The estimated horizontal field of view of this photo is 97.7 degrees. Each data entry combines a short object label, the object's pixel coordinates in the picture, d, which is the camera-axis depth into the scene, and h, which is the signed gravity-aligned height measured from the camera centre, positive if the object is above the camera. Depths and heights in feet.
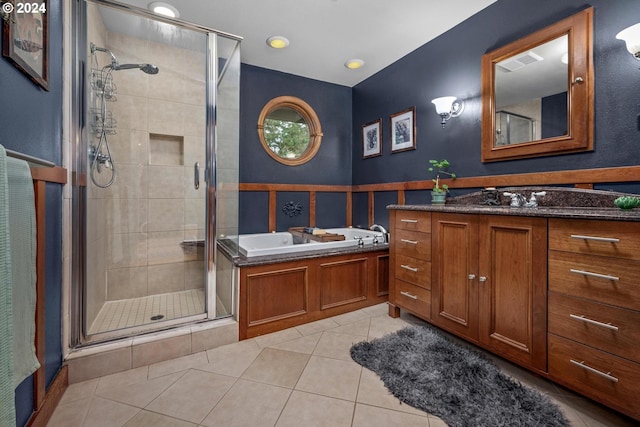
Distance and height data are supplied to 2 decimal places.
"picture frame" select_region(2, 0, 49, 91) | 3.12 +2.16
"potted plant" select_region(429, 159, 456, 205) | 8.05 +0.75
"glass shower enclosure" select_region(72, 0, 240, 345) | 6.06 +1.00
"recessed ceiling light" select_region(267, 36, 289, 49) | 8.80 +5.43
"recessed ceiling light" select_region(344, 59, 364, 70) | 10.27 +5.51
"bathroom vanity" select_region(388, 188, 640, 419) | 3.75 -1.26
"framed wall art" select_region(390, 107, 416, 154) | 9.68 +2.91
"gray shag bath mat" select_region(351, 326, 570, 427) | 4.21 -3.05
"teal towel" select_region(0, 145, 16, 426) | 2.17 -0.85
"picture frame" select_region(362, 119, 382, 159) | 11.13 +2.97
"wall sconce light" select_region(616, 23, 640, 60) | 4.62 +2.93
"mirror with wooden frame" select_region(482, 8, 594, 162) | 5.59 +2.66
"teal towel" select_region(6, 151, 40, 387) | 2.70 -0.55
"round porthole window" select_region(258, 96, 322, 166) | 11.07 +3.35
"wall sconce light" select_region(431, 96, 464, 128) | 7.98 +3.04
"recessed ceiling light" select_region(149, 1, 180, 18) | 7.18 +5.32
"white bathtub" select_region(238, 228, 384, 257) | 7.27 -1.01
